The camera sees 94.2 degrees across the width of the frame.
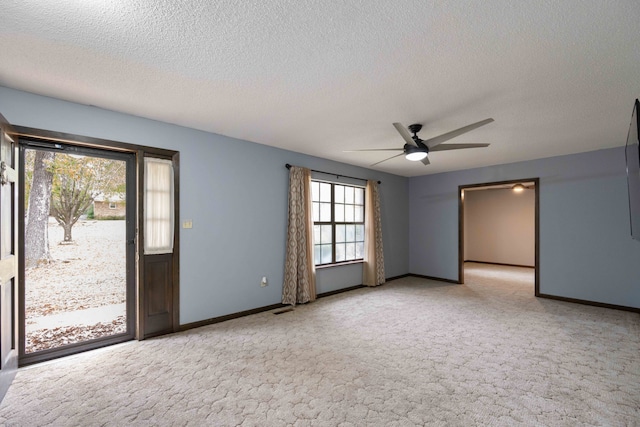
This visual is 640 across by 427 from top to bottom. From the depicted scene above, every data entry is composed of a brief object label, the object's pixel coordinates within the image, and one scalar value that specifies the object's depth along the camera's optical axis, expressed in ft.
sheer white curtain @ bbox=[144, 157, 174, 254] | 11.42
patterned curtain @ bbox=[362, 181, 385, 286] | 20.12
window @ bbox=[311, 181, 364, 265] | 18.16
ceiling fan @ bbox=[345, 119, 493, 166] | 10.19
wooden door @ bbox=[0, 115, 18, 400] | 7.55
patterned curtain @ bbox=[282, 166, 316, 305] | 15.57
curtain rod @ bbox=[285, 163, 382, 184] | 15.94
